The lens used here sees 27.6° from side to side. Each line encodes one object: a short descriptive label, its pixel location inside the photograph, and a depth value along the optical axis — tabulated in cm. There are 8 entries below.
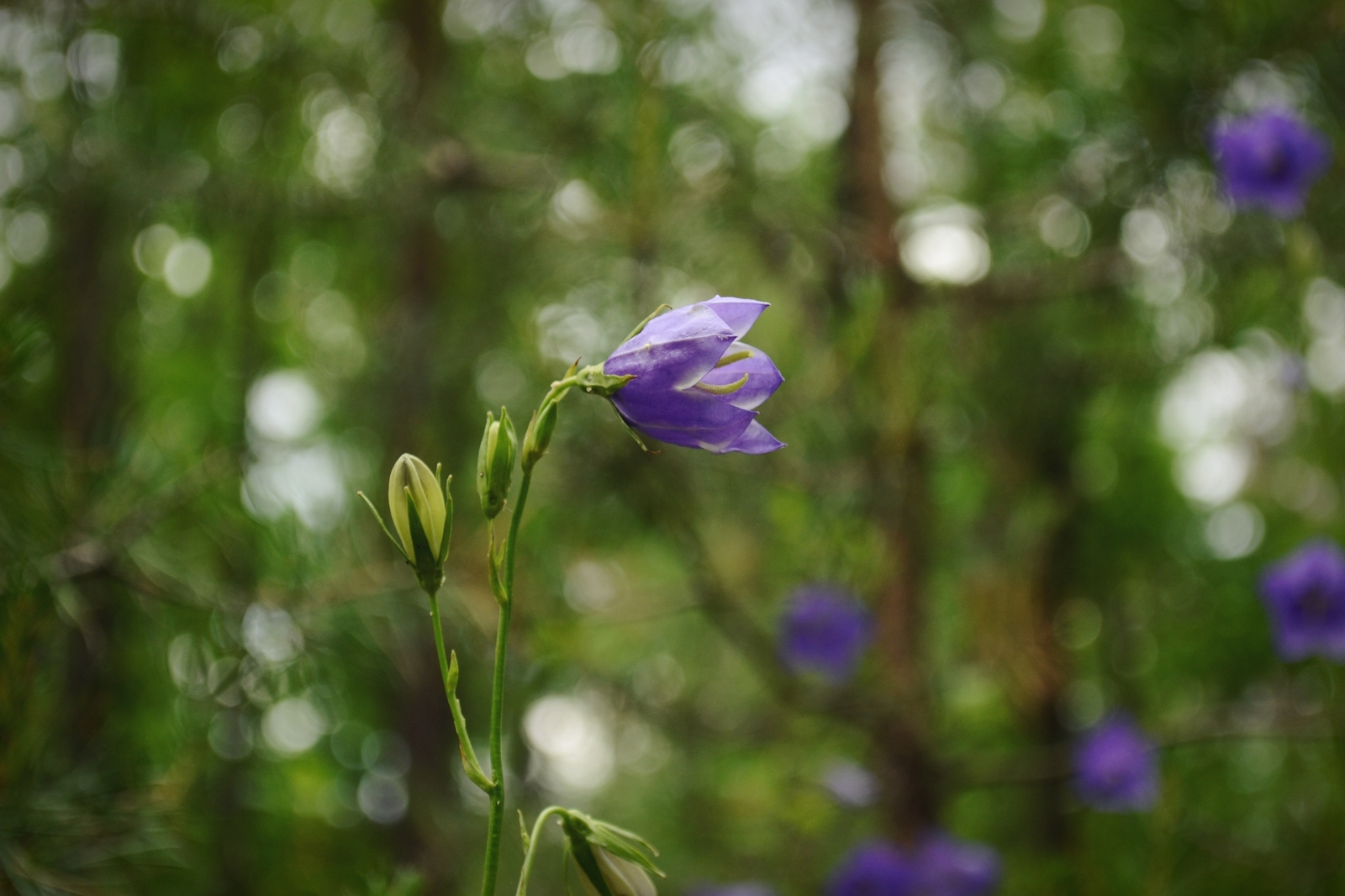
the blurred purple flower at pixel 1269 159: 88
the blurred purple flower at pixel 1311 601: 109
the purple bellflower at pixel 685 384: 48
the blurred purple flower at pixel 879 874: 92
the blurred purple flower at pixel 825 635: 94
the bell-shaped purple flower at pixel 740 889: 101
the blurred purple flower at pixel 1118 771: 107
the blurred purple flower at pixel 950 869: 94
